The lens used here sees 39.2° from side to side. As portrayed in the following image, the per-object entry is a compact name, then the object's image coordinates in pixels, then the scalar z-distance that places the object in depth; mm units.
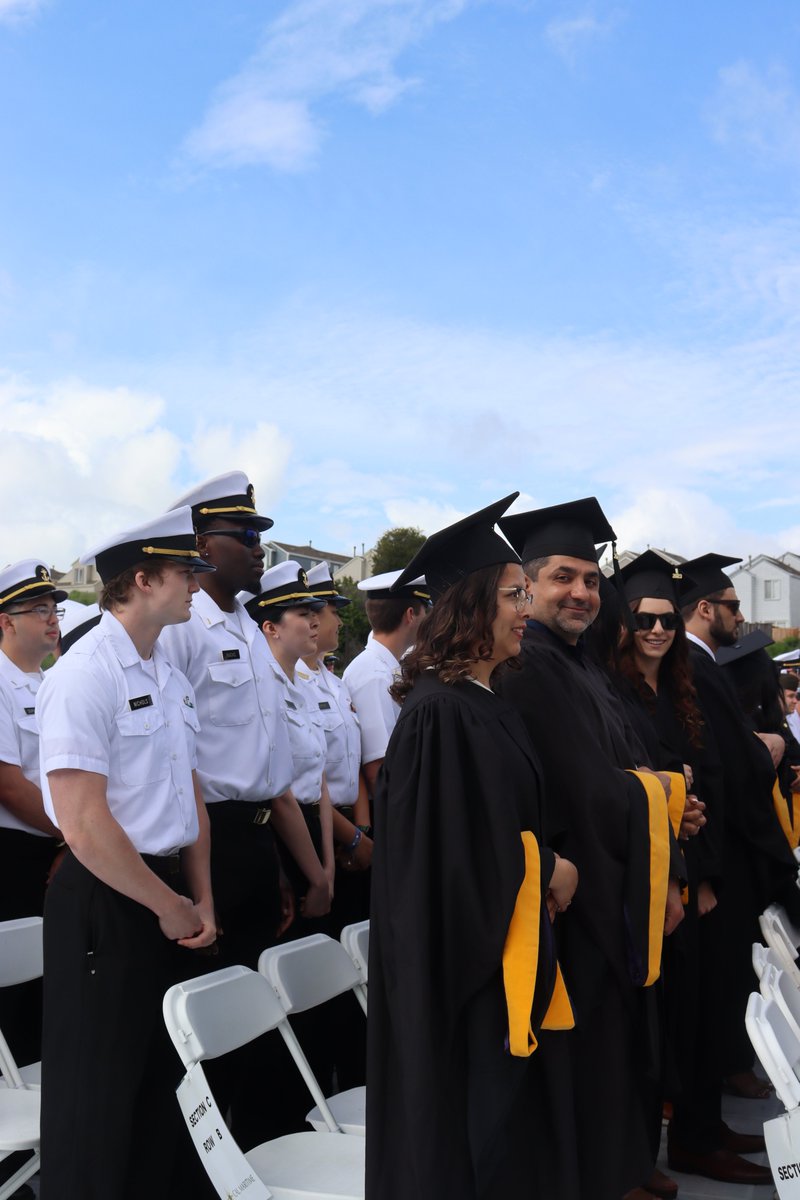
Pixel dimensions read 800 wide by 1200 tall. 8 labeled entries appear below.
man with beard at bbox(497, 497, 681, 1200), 2998
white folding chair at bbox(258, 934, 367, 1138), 3273
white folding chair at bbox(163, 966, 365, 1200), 2711
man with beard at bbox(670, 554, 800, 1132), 4688
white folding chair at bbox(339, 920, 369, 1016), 3682
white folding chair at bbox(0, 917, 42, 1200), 3096
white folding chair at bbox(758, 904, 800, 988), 3936
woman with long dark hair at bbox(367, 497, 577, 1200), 2600
